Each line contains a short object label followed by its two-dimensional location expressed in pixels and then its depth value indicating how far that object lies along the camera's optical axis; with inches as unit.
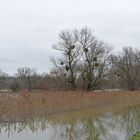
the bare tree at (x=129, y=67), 1538.2
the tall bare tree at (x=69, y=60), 985.8
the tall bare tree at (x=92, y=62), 998.8
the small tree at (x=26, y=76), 1731.4
